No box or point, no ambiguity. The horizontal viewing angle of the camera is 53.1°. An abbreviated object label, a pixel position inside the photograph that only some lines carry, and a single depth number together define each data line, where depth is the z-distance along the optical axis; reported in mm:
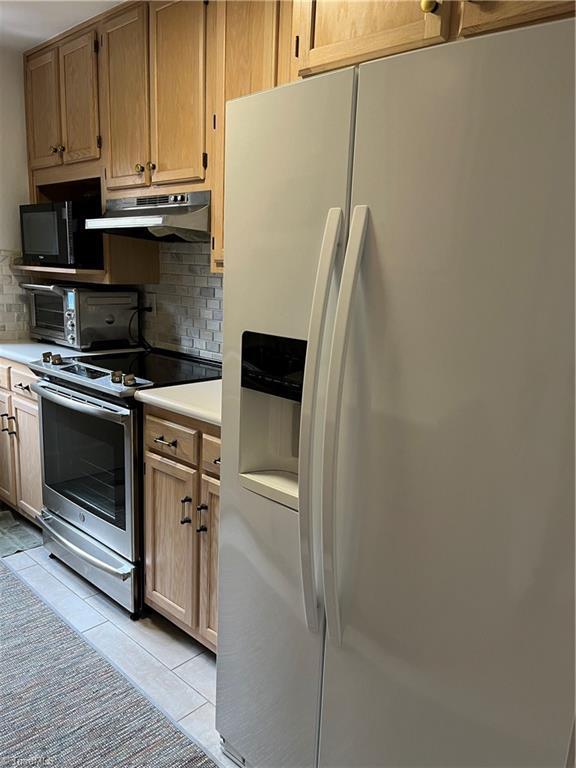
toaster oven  2939
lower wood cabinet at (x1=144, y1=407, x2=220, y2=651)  1903
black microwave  2768
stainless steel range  2186
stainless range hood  2211
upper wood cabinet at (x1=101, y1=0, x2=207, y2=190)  2203
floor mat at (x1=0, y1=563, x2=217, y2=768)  1686
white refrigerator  925
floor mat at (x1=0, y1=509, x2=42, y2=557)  2869
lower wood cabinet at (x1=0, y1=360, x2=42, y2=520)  2805
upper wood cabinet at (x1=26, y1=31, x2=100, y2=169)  2721
